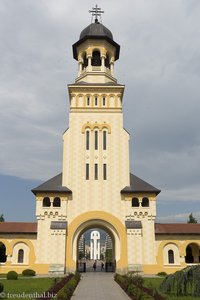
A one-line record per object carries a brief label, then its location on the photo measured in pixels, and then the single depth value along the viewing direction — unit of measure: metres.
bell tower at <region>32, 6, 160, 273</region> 33.50
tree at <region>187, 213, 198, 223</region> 61.50
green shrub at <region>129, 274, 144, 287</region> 20.06
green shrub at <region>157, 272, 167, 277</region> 32.18
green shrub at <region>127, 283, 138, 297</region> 17.10
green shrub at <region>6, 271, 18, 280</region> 28.69
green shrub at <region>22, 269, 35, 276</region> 32.03
